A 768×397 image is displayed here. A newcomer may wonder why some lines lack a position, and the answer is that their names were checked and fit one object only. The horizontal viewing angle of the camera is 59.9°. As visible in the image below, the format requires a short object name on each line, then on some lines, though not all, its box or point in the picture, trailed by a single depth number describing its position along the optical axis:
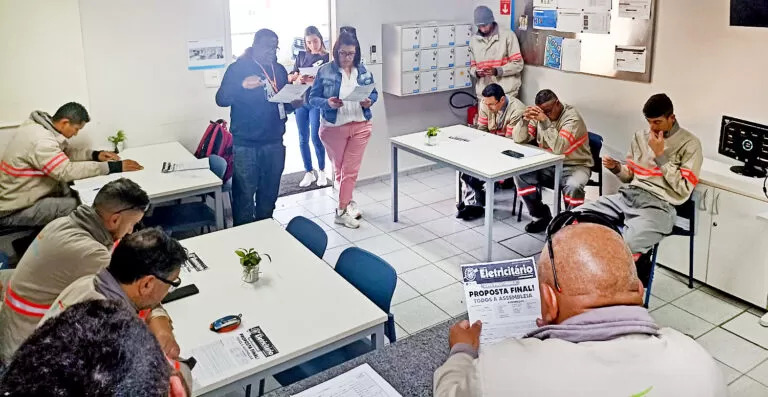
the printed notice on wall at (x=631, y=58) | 5.69
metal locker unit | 6.76
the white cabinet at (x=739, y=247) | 4.35
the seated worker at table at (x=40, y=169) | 4.69
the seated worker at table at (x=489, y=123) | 5.98
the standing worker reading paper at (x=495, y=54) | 6.80
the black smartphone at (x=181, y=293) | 3.04
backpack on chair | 5.71
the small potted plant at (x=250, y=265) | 3.18
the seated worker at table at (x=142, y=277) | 2.44
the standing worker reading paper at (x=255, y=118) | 5.13
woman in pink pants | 5.73
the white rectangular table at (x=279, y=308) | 2.67
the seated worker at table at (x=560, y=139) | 5.36
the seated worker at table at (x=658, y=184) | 4.35
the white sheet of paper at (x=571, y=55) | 6.26
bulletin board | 5.68
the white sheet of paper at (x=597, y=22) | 5.93
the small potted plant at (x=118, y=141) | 5.50
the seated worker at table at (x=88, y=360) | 0.87
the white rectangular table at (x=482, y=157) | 5.00
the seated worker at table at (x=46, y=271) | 2.86
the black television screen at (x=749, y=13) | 4.69
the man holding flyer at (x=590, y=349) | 1.44
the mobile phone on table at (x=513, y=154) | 5.27
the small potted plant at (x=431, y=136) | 5.69
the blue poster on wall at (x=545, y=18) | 6.44
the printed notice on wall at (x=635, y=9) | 5.57
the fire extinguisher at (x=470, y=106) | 7.39
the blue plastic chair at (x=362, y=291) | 3.09
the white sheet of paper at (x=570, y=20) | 6.16
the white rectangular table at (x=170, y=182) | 4.62
